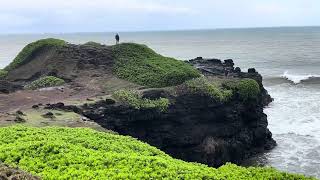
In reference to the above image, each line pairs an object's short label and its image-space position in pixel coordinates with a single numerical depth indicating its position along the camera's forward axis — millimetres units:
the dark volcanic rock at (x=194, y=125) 36225
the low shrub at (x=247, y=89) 44125
